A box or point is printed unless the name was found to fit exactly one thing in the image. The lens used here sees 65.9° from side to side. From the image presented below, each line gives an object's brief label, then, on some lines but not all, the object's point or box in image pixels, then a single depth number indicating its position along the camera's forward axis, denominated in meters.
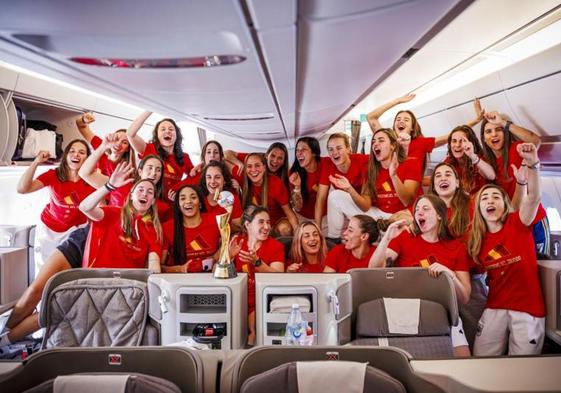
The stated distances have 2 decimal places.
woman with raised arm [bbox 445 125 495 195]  3.15
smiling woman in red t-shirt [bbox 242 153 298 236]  3.55
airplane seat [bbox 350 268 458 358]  2.40
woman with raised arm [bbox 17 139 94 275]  3.31
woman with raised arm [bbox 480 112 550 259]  3.04
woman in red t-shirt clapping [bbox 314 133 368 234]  3.47
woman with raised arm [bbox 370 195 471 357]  2.96
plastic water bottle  2.11
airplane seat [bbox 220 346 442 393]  1.22
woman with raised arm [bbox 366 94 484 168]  3.38
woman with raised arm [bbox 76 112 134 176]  3.38
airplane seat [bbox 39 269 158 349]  2.34
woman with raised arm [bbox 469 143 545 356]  2.78
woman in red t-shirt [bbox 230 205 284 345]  2.99
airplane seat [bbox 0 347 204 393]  1.33
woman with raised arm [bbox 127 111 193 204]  3.43
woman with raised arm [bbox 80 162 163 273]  3.13
